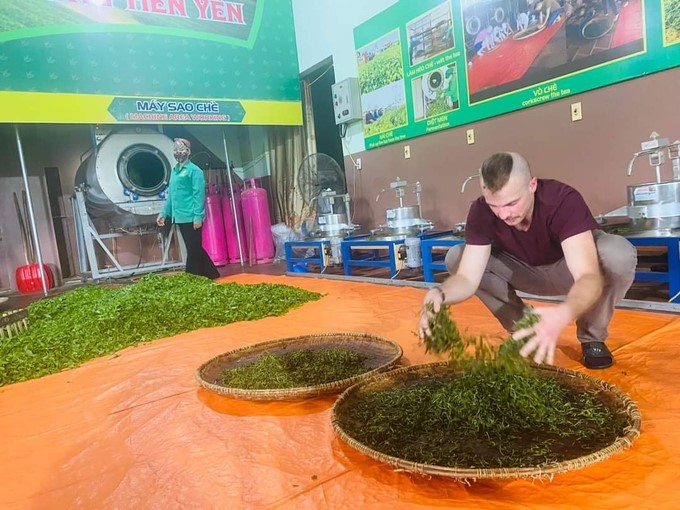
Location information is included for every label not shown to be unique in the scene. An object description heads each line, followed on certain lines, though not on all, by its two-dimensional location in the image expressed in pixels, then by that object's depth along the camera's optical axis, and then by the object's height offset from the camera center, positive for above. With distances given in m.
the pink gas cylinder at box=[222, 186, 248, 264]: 6.66 -0.09
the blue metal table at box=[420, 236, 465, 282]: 3.32 -0.43
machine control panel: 5.04 +1.14
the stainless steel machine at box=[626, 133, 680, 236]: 2.33 -0.15
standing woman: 4.68 +0.22
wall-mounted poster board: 2.86 +0.95
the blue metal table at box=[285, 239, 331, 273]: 4.54 -0.40
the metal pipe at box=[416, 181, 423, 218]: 4.03 +0.05
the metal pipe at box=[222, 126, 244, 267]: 6.08 +0.04
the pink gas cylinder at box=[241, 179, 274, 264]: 6.48 -0.08
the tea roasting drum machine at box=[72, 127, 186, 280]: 5.31 +0.48
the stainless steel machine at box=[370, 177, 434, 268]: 3.68 -0.23
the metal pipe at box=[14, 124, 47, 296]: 4.57 +0.32
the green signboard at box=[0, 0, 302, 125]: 4.61 +1.83
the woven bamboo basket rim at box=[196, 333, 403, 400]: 1.53 -0.57
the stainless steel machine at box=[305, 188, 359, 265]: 4.54 -0.14
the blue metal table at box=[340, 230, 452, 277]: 3.72 -0.36
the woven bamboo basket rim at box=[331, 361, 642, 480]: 0.92 -0.54
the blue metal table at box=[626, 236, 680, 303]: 2.17 -0.42
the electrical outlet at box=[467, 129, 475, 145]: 3.93 +0.46
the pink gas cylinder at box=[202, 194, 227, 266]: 6.52 -0.09
